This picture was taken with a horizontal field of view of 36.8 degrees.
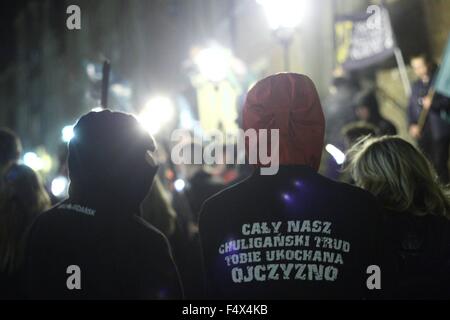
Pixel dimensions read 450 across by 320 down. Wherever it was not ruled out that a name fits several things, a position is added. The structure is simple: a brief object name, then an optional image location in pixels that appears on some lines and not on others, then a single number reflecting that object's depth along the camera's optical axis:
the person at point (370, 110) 9.66
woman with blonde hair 3.62
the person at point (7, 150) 5.55
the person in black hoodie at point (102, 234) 3.27
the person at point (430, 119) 8.91
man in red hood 2.99
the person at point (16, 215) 4.40
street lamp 11.67
